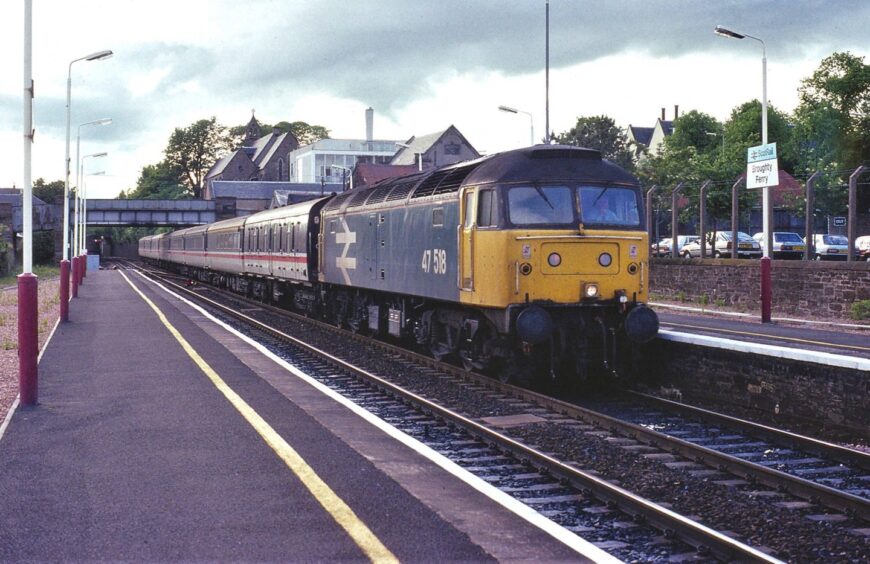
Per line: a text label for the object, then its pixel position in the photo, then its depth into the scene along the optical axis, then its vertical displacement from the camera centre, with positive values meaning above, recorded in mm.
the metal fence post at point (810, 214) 23062 +1046
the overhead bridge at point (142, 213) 89000 +4031
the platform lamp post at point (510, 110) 33969 +5197
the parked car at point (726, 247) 35753 +382
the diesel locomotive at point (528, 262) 12617 -78
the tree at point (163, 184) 136250 +10464
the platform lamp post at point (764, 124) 23125 +3202
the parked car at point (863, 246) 35719 +399
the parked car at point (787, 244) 37162 +517
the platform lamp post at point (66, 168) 29203 +3133
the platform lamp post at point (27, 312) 11281 -674
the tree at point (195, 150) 139250 +15524
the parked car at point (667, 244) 44719 +598
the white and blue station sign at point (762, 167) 22250 +2126
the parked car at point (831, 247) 35219 +366
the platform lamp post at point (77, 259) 35444 -136
